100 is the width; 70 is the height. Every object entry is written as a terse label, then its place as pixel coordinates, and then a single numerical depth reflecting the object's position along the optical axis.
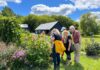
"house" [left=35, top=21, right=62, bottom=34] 20.58
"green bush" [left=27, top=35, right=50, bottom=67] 3.62
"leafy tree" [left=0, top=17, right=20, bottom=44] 4.58
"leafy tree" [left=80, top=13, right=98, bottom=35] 25.90
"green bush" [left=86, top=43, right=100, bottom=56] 5.14
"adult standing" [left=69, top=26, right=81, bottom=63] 4.08
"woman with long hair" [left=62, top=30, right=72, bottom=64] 3.96
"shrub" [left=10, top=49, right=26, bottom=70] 3.56
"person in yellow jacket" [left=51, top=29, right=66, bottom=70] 3.62
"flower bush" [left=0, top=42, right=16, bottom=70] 3.46
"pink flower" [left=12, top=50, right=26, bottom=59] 3.56
